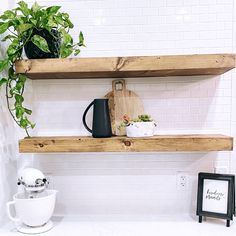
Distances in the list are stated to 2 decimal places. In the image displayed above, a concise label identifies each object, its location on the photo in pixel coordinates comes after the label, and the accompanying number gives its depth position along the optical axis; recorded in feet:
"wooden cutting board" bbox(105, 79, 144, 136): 4.58
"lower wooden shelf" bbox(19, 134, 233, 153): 3.93
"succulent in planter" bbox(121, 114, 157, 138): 4.09
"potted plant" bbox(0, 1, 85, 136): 3.81
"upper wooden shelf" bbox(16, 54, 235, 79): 3.78
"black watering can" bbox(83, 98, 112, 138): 4.22
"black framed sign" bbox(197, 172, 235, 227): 4.10
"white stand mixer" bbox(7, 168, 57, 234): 3.90
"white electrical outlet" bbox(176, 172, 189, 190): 4.65
